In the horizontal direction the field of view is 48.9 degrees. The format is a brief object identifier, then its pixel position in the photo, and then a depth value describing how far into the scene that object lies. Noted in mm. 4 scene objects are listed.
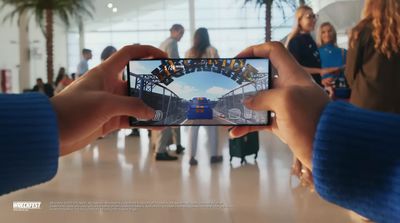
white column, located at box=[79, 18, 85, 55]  10939
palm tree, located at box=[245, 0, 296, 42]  7938
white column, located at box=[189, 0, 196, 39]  10746
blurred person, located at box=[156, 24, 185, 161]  4332
